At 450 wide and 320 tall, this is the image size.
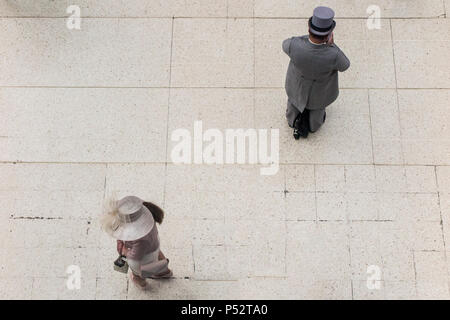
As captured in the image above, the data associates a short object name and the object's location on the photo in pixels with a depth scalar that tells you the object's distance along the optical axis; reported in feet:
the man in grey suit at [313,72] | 15.11
